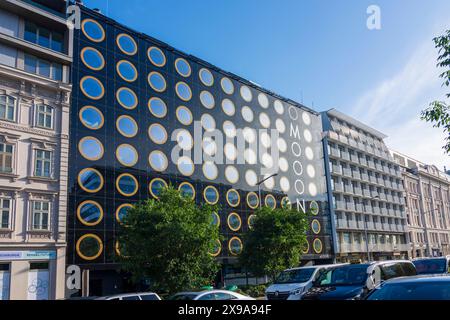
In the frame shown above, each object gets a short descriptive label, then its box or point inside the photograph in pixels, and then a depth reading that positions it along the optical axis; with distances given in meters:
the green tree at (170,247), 20.61
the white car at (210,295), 11.99
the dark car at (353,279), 13.06
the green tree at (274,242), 29.31
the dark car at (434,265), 20.09
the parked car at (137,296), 11.97
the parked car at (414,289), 6.40
